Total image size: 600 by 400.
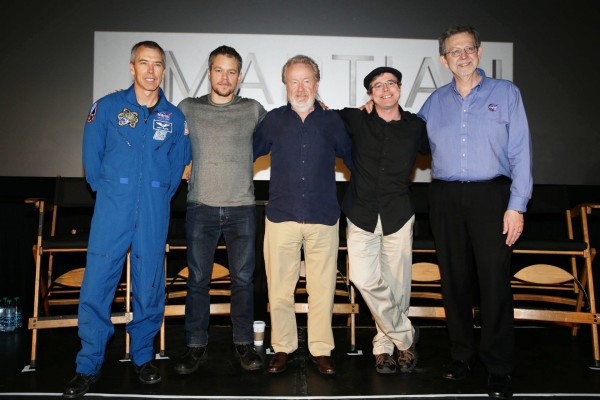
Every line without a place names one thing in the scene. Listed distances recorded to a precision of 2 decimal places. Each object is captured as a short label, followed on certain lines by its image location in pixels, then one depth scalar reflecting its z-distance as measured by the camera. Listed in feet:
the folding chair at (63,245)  10.12
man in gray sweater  9.51
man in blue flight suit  8.66
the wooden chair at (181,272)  11.16
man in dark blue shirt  9.26
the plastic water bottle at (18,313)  13.55
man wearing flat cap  9.21
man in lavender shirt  8.66
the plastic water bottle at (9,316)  13.22
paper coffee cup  11.48
